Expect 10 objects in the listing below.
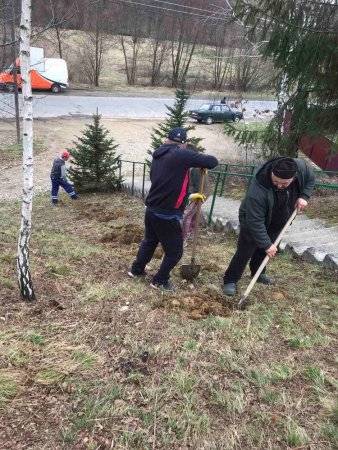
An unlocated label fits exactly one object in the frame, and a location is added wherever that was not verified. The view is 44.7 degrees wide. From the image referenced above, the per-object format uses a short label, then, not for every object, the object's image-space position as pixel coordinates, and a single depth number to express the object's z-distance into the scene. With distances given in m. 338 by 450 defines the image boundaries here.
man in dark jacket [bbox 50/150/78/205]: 10.27
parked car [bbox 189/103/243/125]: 25.66
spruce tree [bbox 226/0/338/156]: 7.31
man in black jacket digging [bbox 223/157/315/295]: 4.02
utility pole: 13.39
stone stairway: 5.62
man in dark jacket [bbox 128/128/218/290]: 4.05
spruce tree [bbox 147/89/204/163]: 10.64
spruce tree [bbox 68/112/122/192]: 10.63
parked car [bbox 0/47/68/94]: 26.72
